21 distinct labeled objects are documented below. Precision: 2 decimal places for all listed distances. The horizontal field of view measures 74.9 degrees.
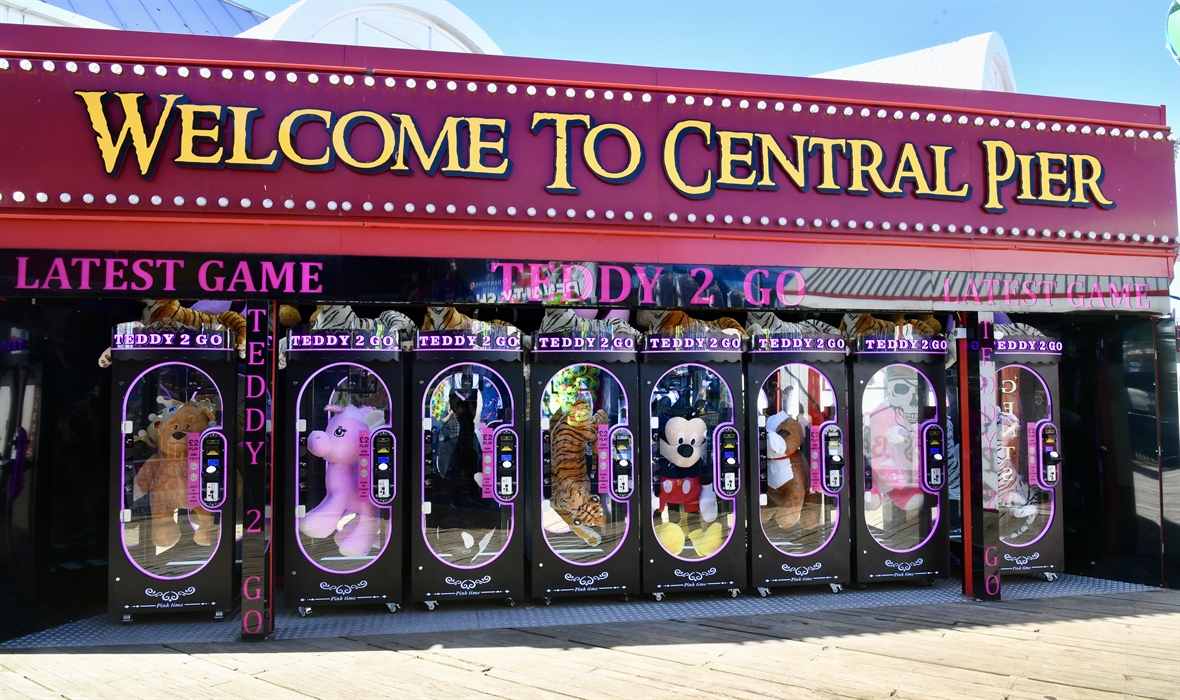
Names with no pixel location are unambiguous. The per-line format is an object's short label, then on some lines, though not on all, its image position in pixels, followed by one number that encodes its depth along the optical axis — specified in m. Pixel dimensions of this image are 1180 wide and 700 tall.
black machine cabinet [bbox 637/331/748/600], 5.75
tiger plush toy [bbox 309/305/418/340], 5.41
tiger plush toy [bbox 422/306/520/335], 5.54
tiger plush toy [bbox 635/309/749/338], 5.88
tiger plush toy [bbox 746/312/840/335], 5.98
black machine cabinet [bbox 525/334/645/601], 5.61
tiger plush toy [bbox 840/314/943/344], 6.13
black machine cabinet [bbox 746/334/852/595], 5.90
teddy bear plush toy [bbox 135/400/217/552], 5.29
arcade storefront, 5.01
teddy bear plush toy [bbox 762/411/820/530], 5.96
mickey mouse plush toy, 5.81
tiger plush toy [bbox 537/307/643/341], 5.71
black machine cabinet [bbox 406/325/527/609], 5.49
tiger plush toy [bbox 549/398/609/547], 5.68
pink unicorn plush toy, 5.41
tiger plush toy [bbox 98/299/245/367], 5.27
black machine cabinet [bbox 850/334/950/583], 6.03
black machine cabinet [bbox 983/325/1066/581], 6.28
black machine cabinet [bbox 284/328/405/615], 5.35
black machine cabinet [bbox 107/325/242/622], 5.19
